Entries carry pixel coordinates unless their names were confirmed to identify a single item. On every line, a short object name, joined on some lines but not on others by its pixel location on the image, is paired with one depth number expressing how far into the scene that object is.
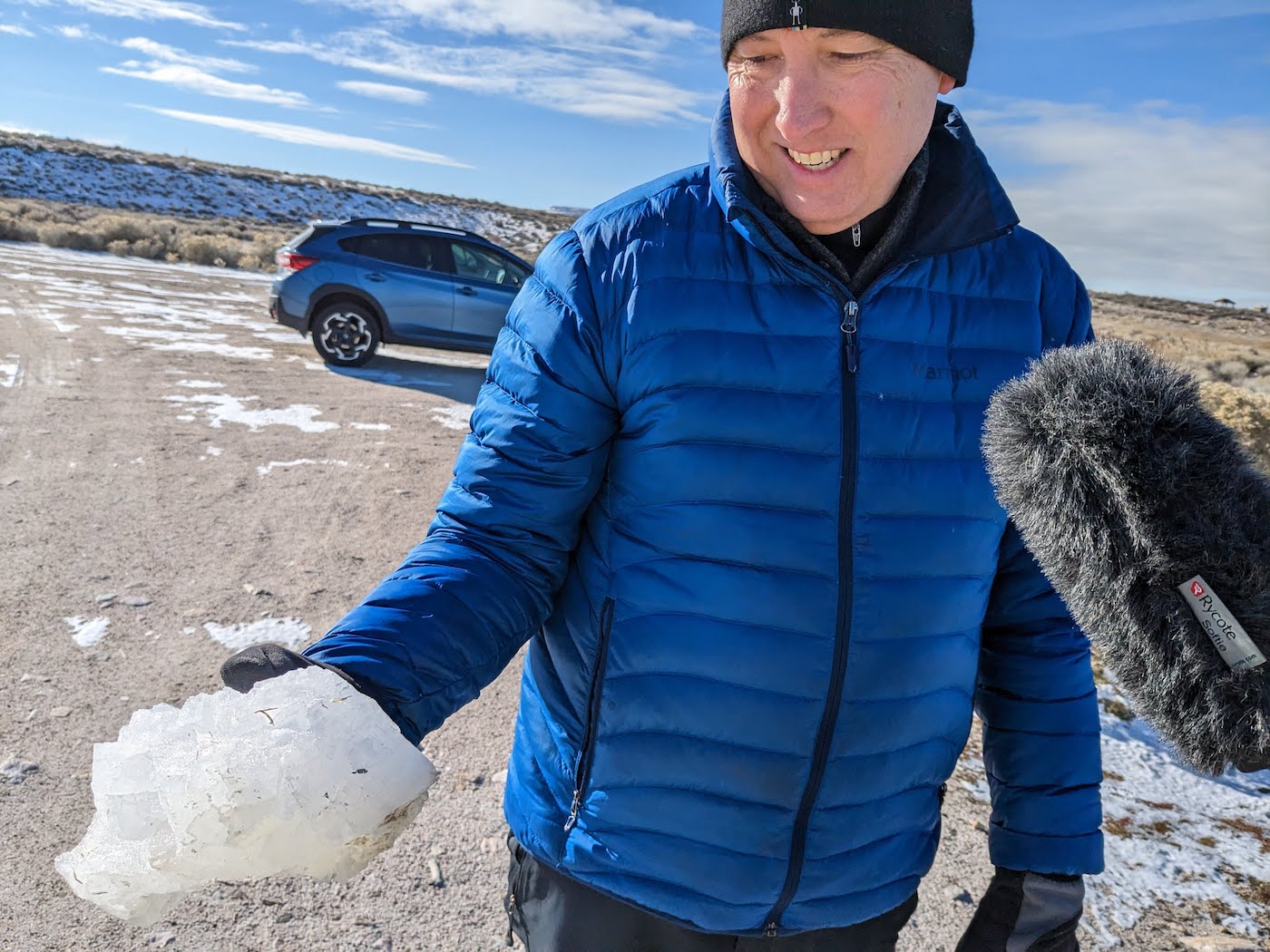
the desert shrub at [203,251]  24.11
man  1.38
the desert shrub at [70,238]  24.42
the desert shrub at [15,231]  24.56
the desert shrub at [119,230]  25.73
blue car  10.62
